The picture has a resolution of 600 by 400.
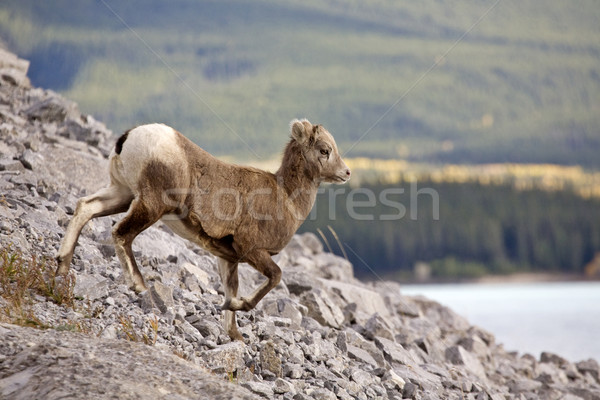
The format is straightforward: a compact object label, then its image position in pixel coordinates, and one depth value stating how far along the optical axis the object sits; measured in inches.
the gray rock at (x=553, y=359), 1439.5
